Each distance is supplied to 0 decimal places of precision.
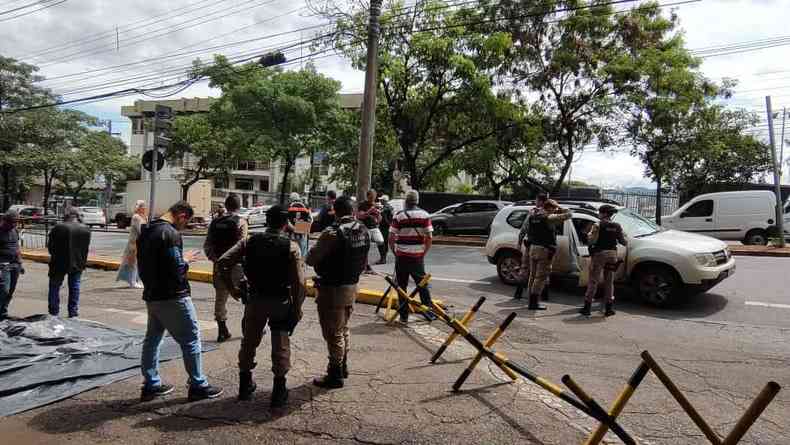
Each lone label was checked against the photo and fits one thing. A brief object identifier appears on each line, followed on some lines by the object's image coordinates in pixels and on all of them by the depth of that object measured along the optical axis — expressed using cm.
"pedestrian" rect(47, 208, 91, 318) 688
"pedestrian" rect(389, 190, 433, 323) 670
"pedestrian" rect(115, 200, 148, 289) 816
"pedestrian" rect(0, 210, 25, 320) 682
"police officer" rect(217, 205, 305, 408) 405
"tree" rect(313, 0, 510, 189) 1739
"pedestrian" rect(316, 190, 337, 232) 962
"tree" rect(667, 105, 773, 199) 2269
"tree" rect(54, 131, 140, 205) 3428
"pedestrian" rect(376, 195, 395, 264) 1176
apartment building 4247
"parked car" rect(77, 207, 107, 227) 2902
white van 1614
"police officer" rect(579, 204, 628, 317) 737
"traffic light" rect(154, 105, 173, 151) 1019
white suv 768
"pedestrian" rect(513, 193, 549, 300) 814
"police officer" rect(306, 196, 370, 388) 442
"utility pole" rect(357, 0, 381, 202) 1175
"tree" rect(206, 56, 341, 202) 2188
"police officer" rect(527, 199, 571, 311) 766
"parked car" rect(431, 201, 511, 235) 2041
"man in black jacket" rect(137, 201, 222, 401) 409
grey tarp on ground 441
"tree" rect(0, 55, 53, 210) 2992
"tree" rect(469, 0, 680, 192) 1750
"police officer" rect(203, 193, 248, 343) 580
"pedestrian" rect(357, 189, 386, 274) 945
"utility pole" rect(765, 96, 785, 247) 1452
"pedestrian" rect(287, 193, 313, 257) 929
